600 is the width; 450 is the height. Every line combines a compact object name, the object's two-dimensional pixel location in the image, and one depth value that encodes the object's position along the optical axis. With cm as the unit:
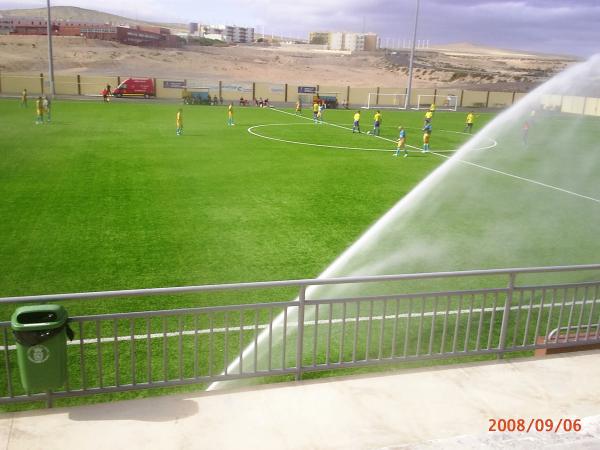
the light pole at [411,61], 6269
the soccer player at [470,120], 4234
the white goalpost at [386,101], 7468
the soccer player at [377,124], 3842
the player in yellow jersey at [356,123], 3941
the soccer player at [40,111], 3588
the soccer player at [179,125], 3338
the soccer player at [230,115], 4096
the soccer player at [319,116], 4687
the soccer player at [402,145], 2956
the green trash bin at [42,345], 550
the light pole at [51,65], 5409
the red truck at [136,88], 6581
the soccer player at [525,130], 3462
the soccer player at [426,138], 3028
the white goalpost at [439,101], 7712
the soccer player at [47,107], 3693
